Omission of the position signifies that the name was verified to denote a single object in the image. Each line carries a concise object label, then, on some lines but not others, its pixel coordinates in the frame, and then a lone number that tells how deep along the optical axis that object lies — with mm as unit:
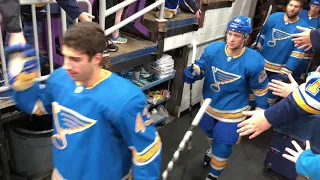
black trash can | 2559
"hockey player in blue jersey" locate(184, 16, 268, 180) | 2443
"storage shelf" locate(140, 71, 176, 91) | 3279
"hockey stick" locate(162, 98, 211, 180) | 1843
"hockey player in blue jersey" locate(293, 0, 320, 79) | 3559
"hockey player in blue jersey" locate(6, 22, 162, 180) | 1285
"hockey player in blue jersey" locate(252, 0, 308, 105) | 3504
